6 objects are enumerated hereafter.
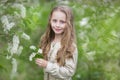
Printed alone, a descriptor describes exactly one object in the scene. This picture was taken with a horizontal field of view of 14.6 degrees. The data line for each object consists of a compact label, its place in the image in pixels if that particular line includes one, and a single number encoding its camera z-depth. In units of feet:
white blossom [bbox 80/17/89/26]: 20.57
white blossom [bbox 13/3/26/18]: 12.69
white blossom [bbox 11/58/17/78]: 12.53
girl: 12.80
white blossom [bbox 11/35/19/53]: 12.07
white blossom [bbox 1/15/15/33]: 12.15
